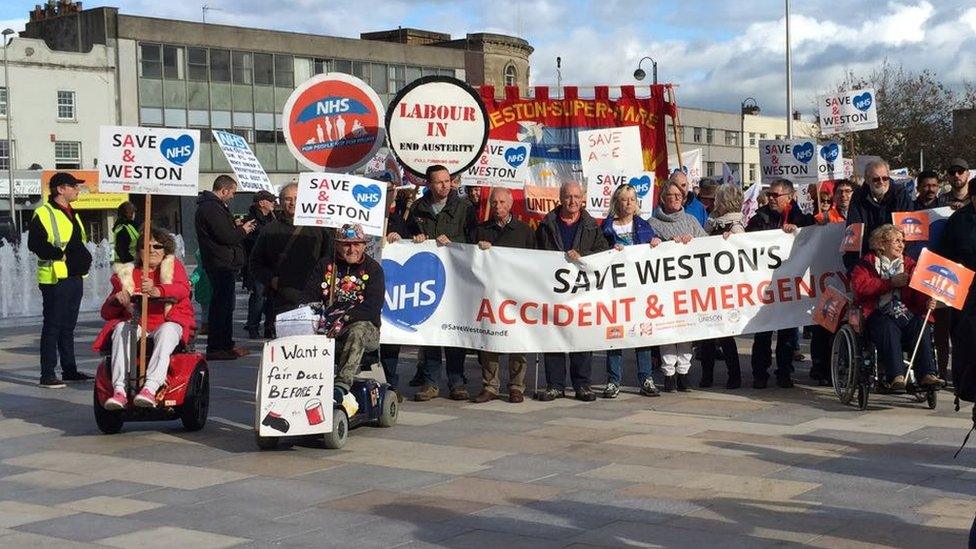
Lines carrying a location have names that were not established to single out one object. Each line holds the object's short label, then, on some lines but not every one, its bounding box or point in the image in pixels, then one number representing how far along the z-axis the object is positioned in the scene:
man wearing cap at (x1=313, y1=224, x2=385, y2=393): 9.98
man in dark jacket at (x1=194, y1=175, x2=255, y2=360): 15.45
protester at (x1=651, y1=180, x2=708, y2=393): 12.24
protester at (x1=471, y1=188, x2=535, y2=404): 11.91
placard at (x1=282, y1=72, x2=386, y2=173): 12.34
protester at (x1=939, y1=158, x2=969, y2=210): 11.80
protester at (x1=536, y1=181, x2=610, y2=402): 11.97
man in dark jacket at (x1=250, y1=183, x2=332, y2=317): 12.03
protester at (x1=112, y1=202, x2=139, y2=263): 16.08
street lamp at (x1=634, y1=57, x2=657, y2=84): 51.44
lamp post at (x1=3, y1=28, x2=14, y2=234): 55.66
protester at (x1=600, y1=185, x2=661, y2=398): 12.13
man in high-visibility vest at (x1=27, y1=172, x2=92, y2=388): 13.12
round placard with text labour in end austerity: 12.85
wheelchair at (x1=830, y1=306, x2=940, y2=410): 10.82
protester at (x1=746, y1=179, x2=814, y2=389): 12.45
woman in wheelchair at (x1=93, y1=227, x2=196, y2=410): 10.14
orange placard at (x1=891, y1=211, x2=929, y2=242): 11.69
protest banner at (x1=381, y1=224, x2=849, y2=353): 12.05
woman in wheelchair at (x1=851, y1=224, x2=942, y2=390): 10.70
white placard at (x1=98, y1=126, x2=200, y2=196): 11.15
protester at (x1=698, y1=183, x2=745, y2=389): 12.48
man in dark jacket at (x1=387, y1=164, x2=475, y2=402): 12.23
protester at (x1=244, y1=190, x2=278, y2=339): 17.31
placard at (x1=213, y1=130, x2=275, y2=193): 18.17
